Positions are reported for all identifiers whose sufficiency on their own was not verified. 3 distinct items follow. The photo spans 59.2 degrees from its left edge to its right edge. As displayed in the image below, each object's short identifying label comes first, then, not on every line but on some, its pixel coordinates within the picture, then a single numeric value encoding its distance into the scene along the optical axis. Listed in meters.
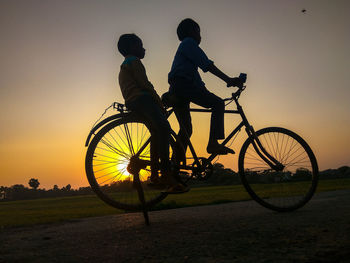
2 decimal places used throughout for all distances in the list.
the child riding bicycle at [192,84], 4.17
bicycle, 3.79
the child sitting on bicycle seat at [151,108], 3.72
